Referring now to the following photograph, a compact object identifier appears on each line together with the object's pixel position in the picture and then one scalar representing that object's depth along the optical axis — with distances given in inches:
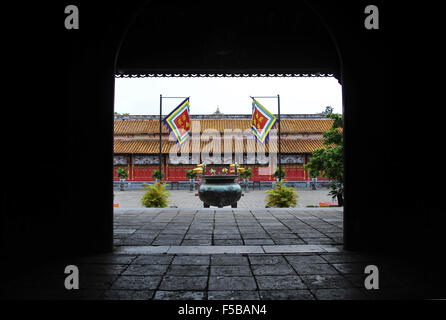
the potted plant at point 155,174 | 796.6
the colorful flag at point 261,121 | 458.6
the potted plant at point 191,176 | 767.1
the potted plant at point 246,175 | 766.2
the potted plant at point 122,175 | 807.7
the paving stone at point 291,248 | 115.0
